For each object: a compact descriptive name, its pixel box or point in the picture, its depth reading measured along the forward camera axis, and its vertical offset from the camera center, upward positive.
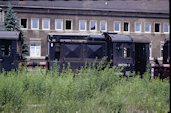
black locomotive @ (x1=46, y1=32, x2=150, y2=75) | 14.80 +0.32
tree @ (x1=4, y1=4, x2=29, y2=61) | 27.78 +3.63
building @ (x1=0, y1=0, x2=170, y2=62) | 32.16 +5.00
